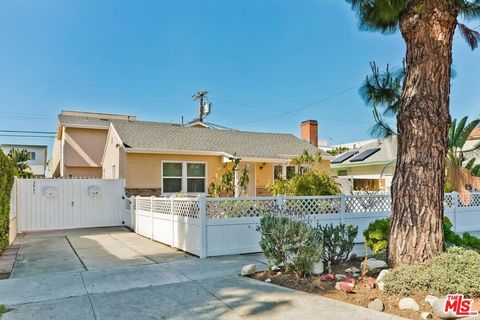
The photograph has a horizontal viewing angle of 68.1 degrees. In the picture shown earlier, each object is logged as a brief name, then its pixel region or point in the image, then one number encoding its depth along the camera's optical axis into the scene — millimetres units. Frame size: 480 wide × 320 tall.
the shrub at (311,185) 12367
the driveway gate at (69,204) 12734
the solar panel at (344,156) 23706
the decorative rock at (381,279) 4879
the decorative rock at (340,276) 5438
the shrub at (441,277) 4602
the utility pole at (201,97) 32219
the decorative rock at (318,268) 5711
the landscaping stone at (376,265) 5750
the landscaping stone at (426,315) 3971
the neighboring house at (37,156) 42781
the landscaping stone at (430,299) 4296
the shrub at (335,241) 5984
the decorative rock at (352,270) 5749
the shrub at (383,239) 6719
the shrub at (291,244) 5469
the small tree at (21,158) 25562
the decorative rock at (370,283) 4980
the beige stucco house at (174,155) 15219
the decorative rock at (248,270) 6090
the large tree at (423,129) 5402
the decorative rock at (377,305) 4266
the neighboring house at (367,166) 19719
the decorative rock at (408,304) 4224
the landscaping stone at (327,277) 5395
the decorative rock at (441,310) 3918
